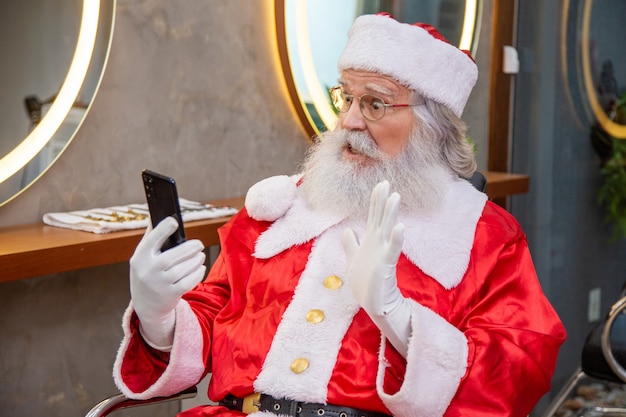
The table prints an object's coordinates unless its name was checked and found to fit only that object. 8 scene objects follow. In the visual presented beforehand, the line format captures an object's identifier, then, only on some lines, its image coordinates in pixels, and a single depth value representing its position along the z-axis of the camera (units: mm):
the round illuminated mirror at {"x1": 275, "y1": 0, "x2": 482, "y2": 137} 2746
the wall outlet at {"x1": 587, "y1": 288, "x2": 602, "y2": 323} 3596
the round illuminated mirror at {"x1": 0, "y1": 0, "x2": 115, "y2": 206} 2084
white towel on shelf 2100
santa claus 1563
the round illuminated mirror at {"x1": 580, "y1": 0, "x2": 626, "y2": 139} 3393
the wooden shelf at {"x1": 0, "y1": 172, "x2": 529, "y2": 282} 1879
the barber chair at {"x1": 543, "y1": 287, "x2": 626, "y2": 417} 2430
